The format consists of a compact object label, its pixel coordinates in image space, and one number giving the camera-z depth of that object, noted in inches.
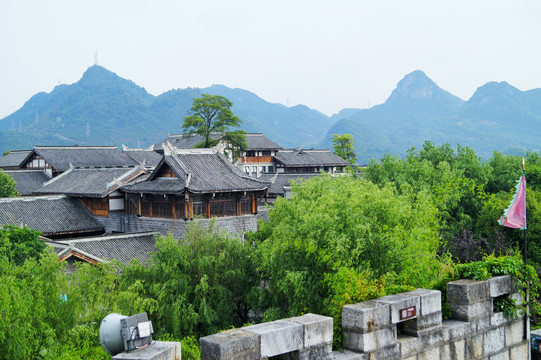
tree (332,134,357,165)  3117.6
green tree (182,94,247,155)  1892.2
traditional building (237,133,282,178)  2630.4
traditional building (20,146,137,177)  1974.7
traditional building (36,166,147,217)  1199.7
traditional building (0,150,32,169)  2337.6
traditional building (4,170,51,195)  1843.0
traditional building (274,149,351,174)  2677.2
